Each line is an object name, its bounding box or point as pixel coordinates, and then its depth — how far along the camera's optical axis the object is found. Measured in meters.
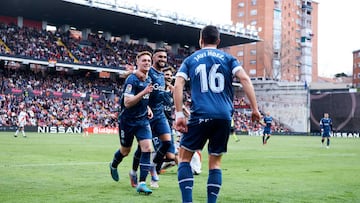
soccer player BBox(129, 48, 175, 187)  9.58
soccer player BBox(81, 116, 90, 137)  42.56
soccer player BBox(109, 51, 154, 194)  8.52
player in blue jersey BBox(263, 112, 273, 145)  31.70
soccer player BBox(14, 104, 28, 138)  34.62
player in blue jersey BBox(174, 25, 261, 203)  6.29
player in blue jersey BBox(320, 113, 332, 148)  30.38
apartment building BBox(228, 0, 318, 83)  102.75
